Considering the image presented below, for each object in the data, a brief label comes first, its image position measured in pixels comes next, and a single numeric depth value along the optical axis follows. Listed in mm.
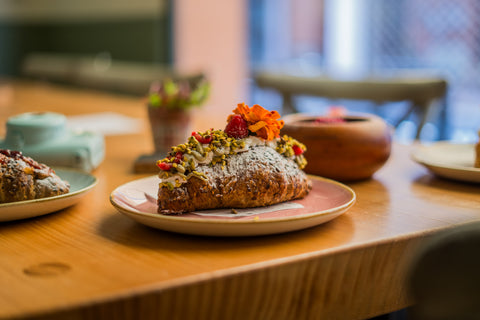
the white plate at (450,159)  1010
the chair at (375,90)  1861
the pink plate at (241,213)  695
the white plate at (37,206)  779
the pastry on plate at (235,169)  787
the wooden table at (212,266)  575
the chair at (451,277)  427
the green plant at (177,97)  1283
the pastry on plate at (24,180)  807
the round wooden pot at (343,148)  1037
